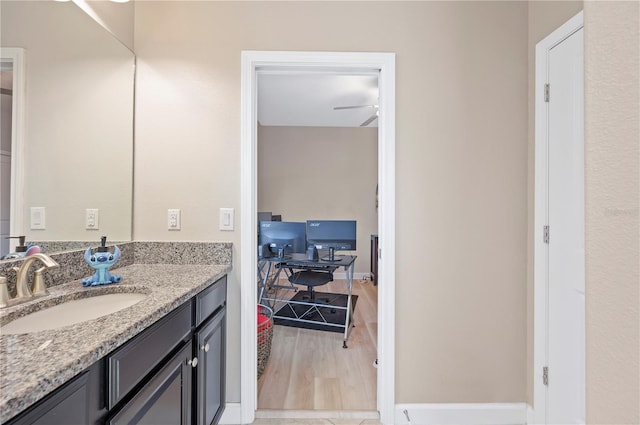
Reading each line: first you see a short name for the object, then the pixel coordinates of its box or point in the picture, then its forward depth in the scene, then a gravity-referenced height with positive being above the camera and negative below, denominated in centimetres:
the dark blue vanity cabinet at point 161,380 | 69 -52
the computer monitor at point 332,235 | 320 -21
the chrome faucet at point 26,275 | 104 -22
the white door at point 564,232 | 149 -8
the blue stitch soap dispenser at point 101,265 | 129 -23
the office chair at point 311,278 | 327 -71
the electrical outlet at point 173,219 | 177 -3
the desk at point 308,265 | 305 -54
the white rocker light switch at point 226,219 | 177 -3
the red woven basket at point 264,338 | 223 -96
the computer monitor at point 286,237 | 325 -24
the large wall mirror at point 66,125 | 112 +40
